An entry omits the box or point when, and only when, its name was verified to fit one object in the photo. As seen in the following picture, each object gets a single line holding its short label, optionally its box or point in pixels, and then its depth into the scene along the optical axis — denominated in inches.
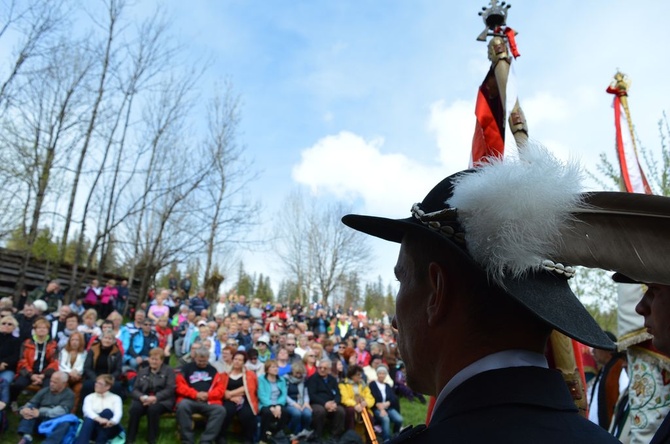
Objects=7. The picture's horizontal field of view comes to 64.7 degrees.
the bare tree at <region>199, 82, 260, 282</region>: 711.7
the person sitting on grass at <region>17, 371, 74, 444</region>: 287.8
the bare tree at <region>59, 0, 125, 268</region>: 537.6
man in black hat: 43.9
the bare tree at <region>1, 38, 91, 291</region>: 502.0
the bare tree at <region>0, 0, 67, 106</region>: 429.7
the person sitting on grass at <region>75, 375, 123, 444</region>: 300.5
